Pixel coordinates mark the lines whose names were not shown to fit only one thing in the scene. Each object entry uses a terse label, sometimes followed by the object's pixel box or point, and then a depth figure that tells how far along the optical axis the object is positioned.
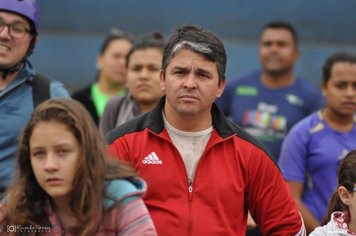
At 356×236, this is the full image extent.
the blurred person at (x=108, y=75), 15.26
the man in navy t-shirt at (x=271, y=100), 14.19
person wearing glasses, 9.30
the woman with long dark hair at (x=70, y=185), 7.04
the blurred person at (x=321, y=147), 11.70
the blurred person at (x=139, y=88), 11.76
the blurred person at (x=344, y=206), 8.33
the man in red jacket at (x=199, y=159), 8.12
